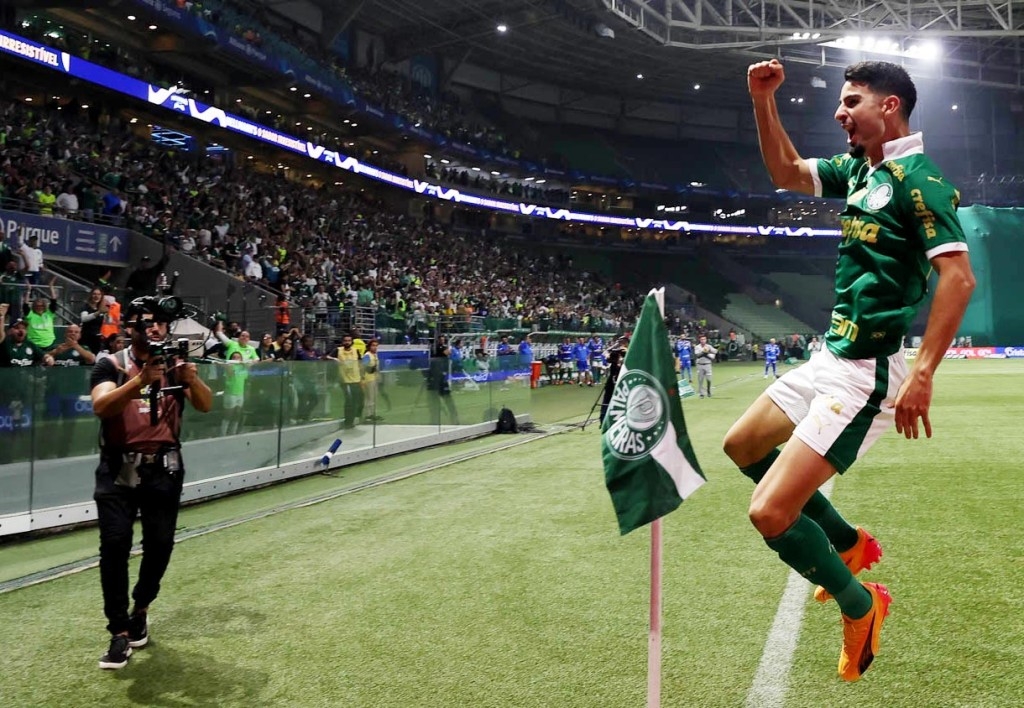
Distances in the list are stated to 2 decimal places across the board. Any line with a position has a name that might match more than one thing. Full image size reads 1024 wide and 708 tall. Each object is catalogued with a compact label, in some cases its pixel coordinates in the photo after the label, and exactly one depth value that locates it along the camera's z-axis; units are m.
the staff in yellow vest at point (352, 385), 11.80
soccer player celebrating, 3.03
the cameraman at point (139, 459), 4.32
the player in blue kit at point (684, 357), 29.91
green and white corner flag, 3.10
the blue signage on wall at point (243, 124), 21.84
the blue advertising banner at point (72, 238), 17.16
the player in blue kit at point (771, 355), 29.45
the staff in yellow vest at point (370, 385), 12.15
